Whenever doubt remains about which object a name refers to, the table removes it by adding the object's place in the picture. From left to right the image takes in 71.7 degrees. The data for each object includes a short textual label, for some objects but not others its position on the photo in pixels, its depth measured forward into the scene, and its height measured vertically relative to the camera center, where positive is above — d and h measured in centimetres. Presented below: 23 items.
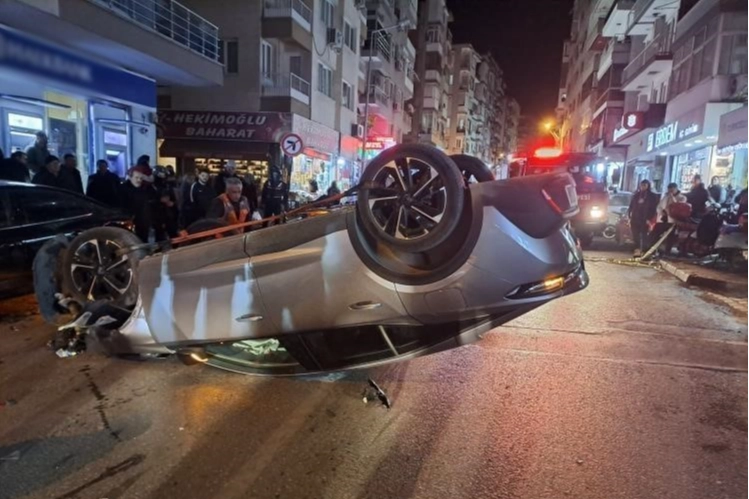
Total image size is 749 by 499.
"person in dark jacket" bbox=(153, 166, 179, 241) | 957 -80
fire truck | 1425 +45
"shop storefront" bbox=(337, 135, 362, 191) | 2978 +105
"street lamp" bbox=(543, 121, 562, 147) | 6900 +830
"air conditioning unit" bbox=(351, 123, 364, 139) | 3216 +297
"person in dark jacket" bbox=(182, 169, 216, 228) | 893 -48
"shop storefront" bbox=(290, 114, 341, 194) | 2336 +102
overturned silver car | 321 -63
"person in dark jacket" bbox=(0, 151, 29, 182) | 894 -10
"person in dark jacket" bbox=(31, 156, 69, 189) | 912 -18
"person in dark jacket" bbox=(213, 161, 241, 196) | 1166 -20
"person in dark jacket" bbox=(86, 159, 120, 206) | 974 -38
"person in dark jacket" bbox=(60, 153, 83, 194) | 946 -14
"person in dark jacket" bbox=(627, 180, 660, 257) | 1303 -49
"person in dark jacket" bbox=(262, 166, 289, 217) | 1257 -51
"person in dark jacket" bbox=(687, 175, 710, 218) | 1238 -13
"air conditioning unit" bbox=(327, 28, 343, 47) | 2692 +731
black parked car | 622 -71
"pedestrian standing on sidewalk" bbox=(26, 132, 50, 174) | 1034 +19
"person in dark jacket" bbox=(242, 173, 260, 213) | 1159 -40
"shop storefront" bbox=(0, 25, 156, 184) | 1105 +156
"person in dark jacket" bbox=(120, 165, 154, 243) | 902 -54
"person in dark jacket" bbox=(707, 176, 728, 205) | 1527 +7
